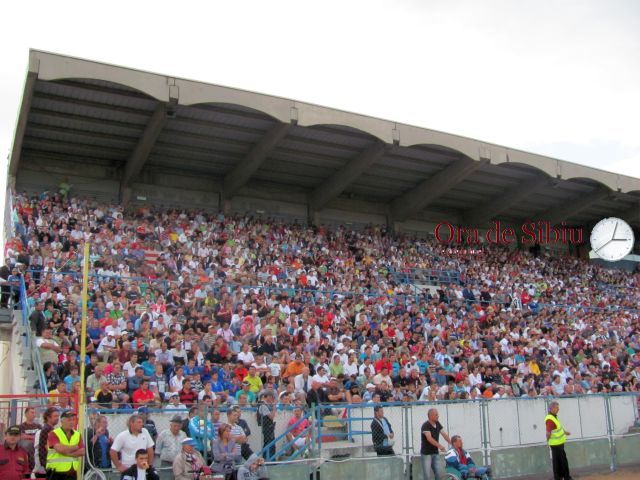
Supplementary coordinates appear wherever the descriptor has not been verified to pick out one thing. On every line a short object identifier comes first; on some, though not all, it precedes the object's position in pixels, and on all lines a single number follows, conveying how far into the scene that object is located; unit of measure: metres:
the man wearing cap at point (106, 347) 14.20
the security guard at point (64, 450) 8.66
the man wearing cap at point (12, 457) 8.52
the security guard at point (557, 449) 13.29
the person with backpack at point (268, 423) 11.85
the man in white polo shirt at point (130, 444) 9.66
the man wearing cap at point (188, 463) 9.96
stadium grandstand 12.71
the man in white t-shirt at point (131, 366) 13.47
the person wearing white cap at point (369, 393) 14.94
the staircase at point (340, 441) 12.63
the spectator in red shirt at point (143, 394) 12.30
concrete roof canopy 21.42
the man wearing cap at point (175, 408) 11.11
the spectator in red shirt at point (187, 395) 12.90
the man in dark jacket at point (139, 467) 9.37
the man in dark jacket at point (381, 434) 12.54
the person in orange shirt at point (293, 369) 15.40
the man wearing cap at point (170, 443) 10.42
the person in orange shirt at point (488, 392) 17.79
